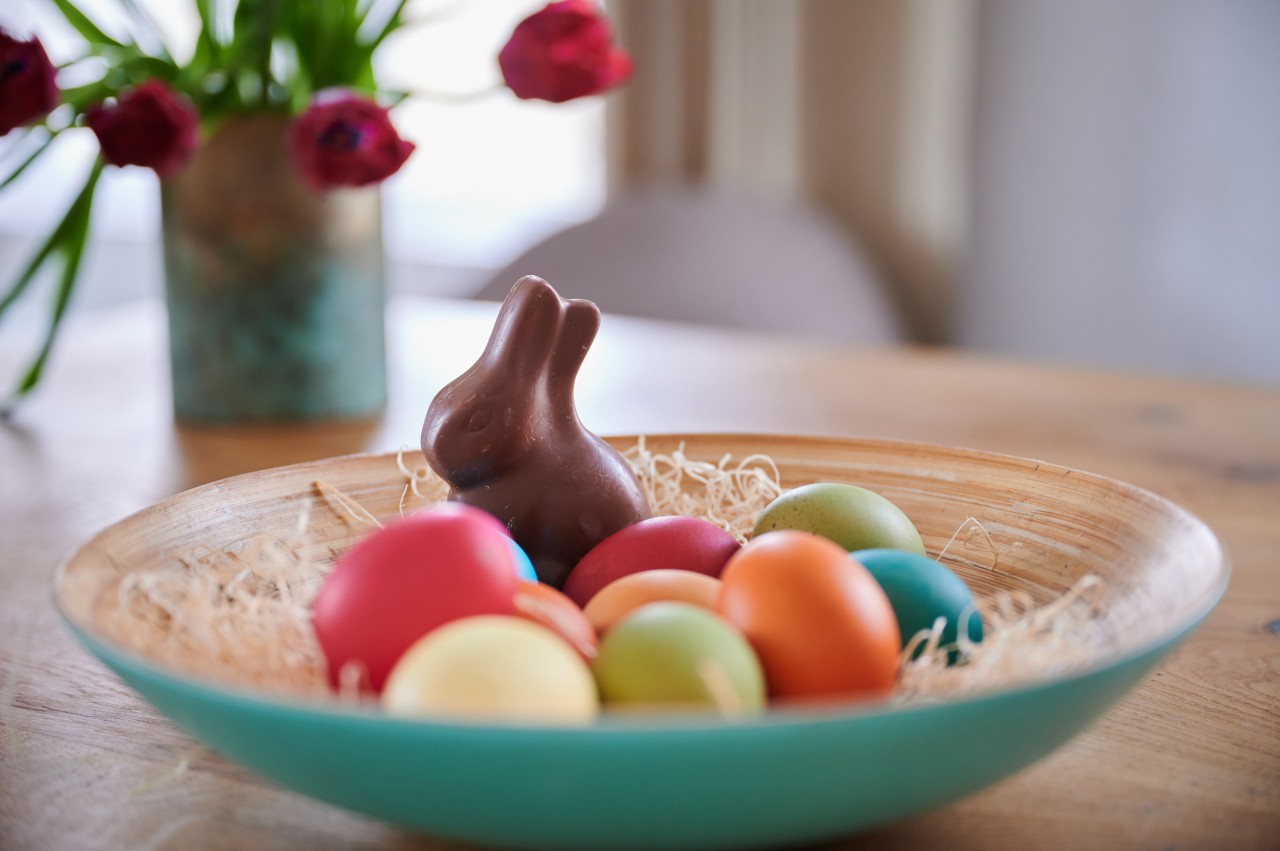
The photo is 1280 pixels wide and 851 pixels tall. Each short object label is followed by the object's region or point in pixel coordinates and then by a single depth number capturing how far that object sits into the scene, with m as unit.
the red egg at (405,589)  0.45
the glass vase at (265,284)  1.16
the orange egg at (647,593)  0.50
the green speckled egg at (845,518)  0.59
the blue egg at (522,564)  0.54
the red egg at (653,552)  0.56
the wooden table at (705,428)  0.50
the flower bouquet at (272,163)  1.07
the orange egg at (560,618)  0.46
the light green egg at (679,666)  0.41
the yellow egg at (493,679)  0.38
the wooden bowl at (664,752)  0.34
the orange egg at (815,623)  0.45
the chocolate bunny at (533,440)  0.60
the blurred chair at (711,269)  2.12
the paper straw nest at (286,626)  0.47
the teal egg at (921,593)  0.51
